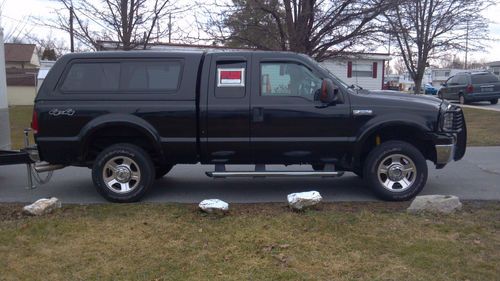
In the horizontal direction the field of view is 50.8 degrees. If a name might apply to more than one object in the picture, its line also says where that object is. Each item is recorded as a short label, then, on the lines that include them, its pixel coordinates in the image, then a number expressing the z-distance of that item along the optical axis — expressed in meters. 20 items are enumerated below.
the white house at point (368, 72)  34.41
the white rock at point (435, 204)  5.89
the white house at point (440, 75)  75.53
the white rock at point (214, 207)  5.91
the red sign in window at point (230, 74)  6.84
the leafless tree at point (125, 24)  14.55
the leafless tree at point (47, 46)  25.77
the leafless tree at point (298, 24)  14.00
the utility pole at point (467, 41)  21.95
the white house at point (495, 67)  76.44
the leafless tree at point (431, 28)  19.35
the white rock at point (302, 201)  6.05
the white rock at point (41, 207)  6.03
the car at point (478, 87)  27.12
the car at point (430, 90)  53.33
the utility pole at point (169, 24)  15.24
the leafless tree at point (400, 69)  79.30
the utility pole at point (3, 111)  8.19
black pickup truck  6.70
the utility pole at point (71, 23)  15.23
